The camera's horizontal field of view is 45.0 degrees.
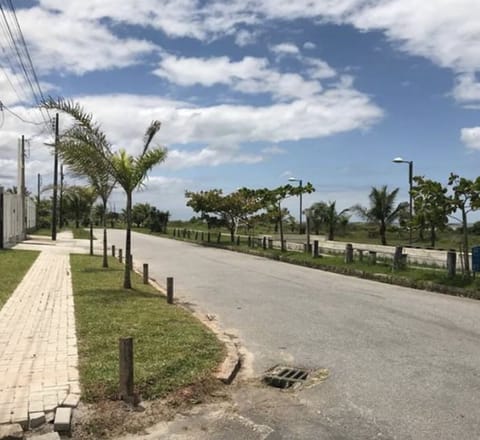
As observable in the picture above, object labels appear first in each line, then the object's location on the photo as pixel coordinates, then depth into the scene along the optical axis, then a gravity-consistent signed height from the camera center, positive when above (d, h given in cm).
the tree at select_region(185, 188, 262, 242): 4316 +168
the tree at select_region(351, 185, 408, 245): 4328 +161
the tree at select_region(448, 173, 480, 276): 1681 +94
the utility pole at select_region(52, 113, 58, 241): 3616 +190
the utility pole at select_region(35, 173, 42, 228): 6339 +245
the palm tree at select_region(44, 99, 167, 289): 1382 +167
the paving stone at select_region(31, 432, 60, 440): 488 -180
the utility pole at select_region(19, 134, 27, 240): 3979 +260
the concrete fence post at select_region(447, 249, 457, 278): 1736 -103
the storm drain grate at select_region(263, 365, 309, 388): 669 -179
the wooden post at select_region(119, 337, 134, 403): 573 -143
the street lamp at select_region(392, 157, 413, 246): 2572 +265
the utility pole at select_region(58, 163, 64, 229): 7081 +98
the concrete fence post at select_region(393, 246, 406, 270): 1989 -109
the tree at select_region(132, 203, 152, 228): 8425 +183
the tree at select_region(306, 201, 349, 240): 4803 +93
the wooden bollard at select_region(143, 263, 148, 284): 1616 -139
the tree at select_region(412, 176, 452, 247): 1747 +73
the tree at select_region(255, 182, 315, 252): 3375 +197
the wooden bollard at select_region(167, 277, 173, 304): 1255 -140
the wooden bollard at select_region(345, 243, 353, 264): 2302 -104
